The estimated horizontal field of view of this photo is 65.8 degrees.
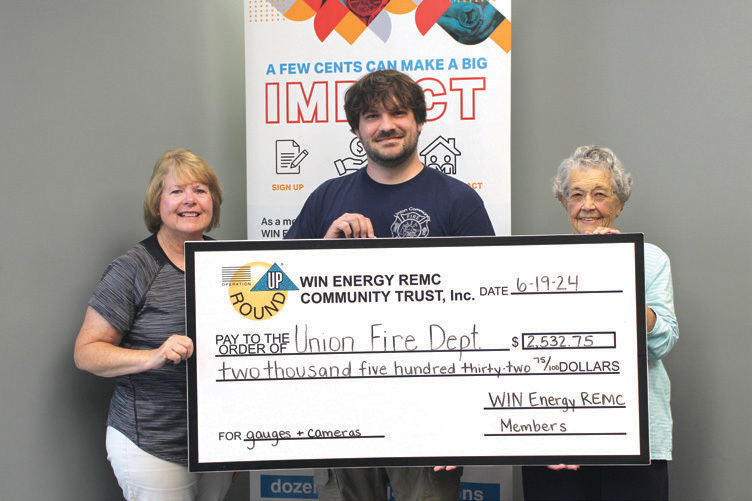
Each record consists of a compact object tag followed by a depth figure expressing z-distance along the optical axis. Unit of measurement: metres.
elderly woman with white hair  1.75
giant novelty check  1.68
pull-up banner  2.57
